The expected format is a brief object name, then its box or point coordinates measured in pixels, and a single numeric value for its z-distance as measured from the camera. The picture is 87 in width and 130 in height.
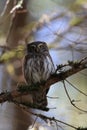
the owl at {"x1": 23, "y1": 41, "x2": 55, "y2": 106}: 6.20
